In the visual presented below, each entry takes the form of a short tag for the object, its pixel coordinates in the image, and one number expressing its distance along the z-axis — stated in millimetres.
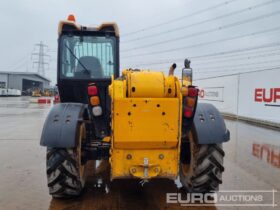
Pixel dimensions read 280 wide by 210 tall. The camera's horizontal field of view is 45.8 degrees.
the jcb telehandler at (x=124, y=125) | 4113
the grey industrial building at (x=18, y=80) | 71500
